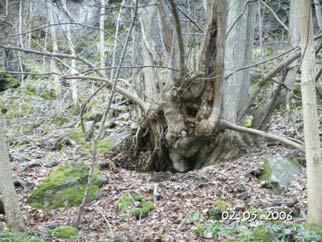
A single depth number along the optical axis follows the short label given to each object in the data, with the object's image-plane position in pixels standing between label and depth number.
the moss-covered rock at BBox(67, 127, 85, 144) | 11.13
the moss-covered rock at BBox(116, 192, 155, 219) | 6.36
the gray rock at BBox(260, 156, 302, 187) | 6.83
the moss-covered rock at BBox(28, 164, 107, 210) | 6.99
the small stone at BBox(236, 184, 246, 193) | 6.70
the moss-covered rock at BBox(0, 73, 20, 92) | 18.05
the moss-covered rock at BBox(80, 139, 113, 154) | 9.59
